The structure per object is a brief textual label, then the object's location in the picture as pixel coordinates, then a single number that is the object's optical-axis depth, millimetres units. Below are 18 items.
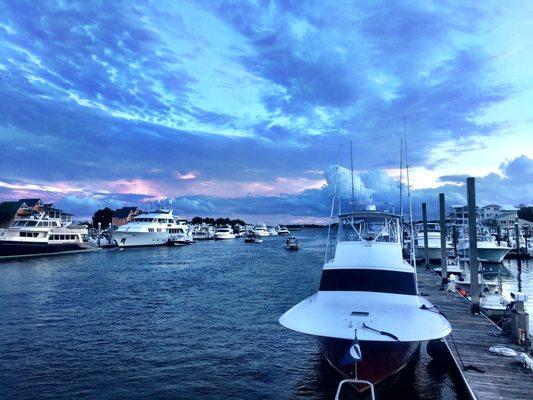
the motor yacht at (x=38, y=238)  71000
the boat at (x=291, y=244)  95025
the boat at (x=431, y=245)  64625
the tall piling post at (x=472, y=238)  23781
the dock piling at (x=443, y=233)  35469
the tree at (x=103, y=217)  173625
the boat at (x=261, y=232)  154600
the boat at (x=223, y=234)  157750
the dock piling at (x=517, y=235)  64950
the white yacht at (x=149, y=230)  98688
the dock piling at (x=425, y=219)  50844
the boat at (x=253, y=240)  133125
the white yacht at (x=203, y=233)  159450
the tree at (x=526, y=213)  168750
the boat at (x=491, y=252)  59906
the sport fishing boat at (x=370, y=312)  12758
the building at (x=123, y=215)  165375
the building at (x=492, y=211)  150625
